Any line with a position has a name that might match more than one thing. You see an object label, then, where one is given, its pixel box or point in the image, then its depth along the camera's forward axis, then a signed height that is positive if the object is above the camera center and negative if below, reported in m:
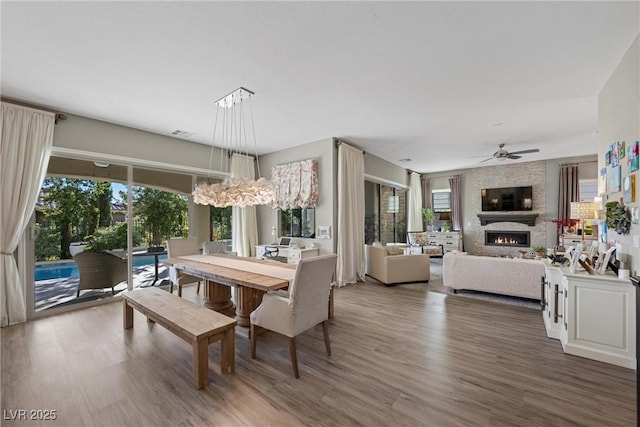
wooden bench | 2.03 -0.96
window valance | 5.13 +0.56
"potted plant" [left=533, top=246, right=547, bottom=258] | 4.76 -0.82
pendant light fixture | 3.09 +0.30
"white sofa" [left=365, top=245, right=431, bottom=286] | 4.96 -1.10
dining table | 2.57 -0.68
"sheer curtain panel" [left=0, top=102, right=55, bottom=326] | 3.15 +0.37
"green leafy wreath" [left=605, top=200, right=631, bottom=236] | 2.33 -0.08
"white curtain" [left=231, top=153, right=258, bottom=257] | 5.78 -0.26
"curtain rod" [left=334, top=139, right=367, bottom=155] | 5.00 +1.33
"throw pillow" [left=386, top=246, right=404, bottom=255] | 5.24 -0.82
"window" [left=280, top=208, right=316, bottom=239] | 5.41 -0.25
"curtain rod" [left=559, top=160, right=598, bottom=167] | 6.53 +1.18
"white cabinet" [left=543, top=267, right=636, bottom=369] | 2.29 -1.01
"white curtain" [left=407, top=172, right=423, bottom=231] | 8.60 +0.11
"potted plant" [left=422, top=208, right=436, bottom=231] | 8.86 -0.17
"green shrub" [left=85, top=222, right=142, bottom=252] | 3.98 -0.41
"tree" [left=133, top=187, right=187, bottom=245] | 4.54 +0.02
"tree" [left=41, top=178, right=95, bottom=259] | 3.67 +0.10
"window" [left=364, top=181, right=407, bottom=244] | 6.91 -0.09
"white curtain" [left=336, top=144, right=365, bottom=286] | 5.03 -0.11
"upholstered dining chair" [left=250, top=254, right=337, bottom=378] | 2.21 -0.85
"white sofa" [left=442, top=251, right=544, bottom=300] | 3.83 -1.03
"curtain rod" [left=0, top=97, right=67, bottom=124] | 3.25 +1.40
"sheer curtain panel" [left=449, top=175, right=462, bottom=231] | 8.41 +0.16
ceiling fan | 5.34 +1.15
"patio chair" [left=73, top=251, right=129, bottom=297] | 3.90 -0.90
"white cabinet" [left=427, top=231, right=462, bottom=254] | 8.22 -0.96
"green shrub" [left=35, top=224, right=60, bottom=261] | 3.54 -0.42
